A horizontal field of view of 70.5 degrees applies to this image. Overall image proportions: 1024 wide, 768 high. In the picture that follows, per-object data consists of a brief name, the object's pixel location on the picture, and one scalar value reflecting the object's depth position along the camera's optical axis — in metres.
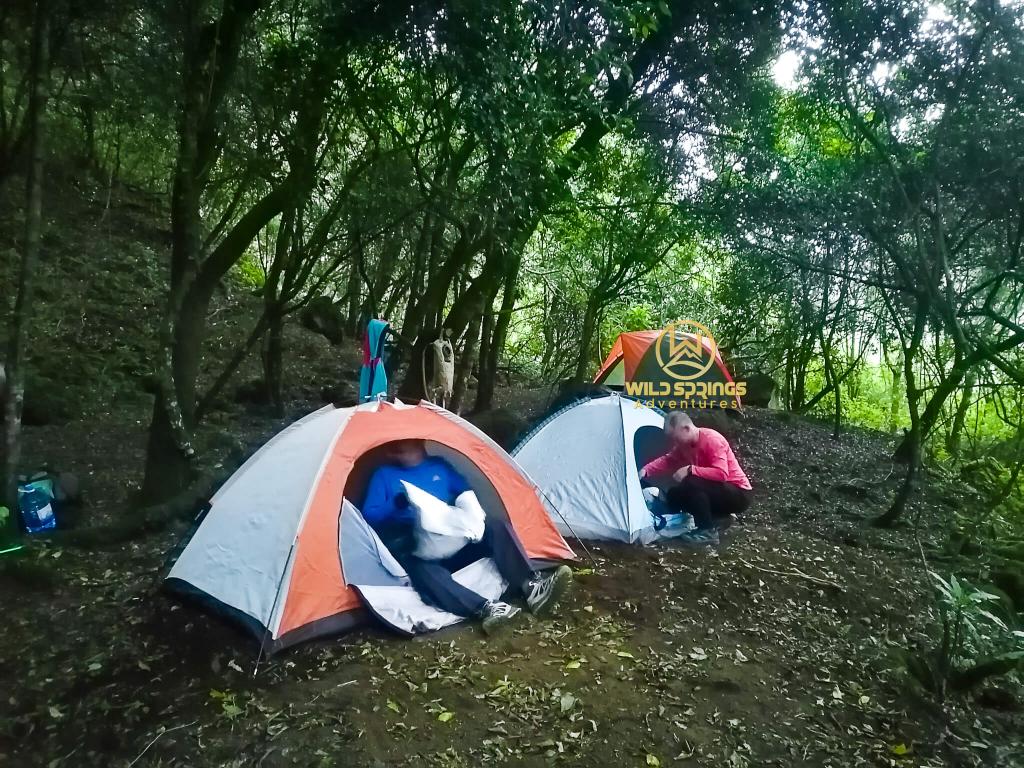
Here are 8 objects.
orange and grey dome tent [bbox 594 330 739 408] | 9.94
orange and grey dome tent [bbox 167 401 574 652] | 3.64
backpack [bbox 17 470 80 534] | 4.78
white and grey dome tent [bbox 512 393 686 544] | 5.36
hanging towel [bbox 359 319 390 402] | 5.72
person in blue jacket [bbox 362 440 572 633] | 4.04
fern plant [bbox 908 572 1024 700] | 3.30
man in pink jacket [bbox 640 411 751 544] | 5.45
